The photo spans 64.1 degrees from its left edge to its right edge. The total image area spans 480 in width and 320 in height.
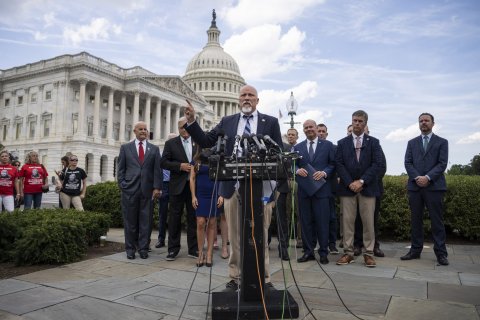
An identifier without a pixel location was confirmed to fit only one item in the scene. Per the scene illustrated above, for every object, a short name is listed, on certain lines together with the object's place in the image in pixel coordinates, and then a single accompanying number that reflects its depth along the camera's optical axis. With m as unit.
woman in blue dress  6.85
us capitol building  59.75
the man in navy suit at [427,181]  6.77
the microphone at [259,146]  3.71
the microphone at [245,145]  3.87
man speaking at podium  4.62
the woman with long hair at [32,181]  11.25
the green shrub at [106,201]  11.92
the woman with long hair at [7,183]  10.11
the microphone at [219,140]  3.84
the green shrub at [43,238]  6.13
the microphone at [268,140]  3.89
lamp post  16.19
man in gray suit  7.34
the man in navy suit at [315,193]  6.82
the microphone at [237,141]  4.09
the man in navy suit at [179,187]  7.19
